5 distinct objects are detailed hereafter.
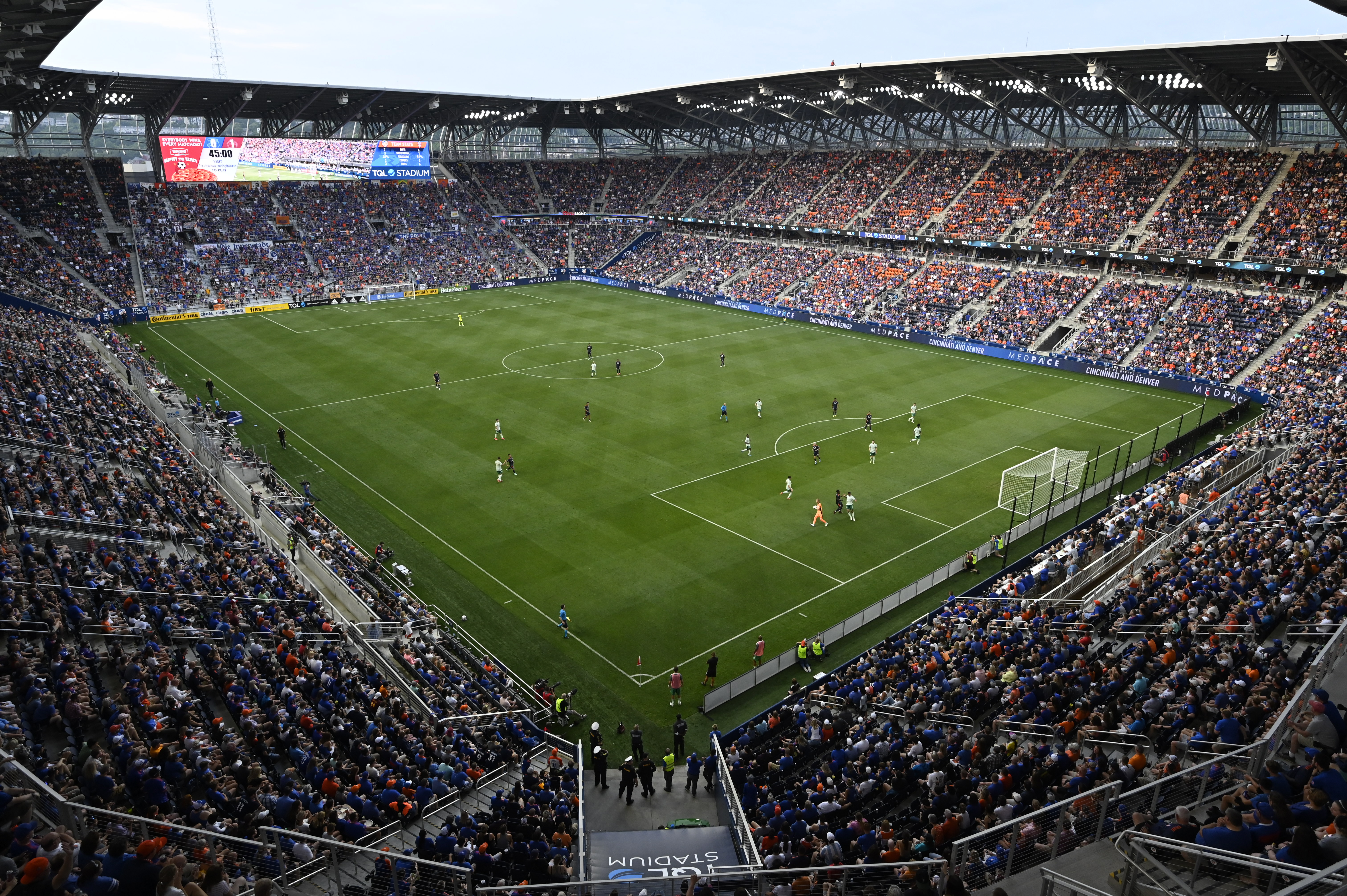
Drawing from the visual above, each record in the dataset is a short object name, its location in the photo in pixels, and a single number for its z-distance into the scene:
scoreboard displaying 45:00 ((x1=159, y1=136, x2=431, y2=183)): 79.12
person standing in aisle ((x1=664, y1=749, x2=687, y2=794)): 18.69
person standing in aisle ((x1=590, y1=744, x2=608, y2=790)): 18.80
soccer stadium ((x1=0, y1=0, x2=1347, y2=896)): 12.72
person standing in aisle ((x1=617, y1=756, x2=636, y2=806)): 18.25
